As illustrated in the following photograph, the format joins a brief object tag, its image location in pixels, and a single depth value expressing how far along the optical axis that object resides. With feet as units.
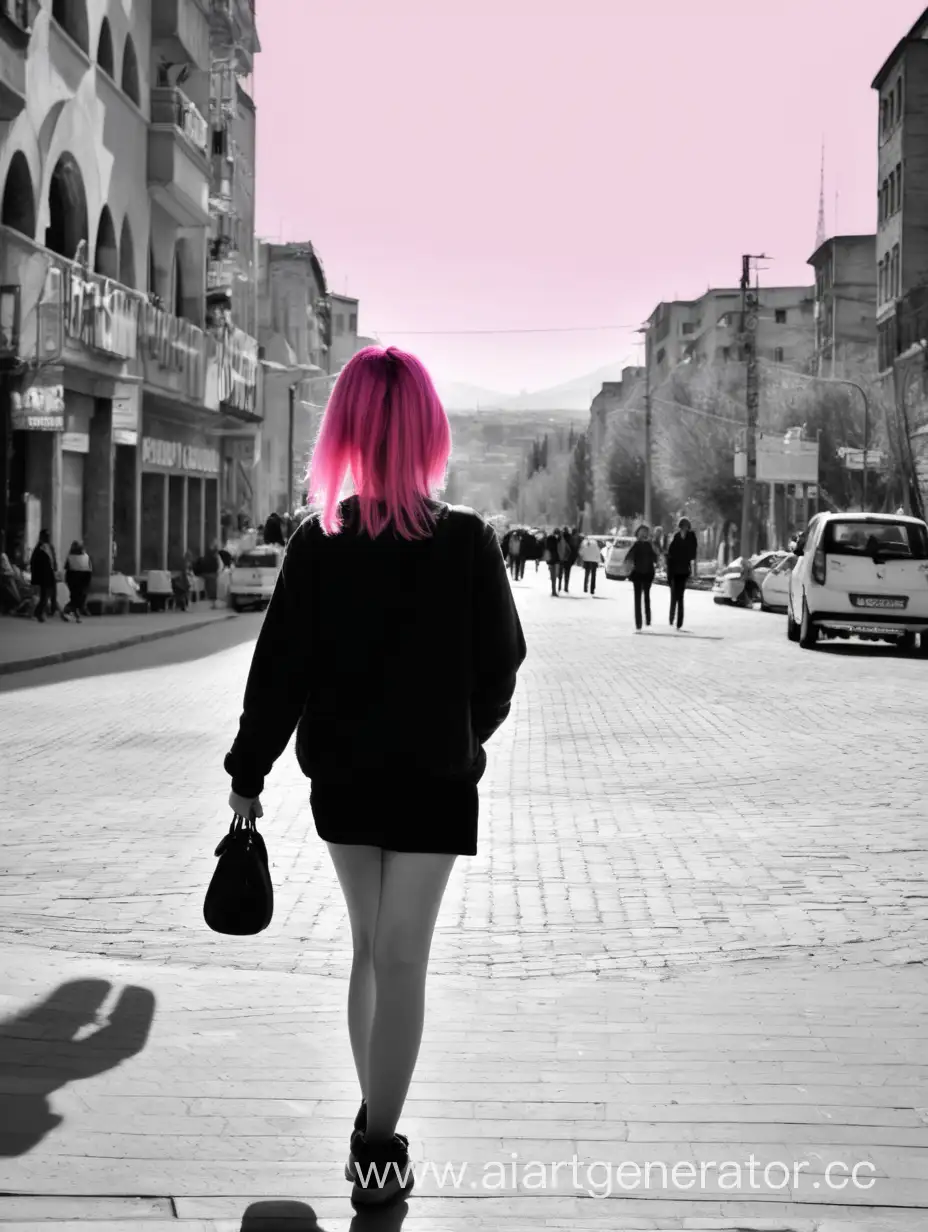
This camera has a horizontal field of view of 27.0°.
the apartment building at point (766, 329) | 447.42
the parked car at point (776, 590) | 139.44
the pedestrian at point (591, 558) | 169.78
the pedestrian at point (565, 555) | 162.09
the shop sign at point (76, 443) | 124.98
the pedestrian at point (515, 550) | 203.51
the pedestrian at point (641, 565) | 97.45
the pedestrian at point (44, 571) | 107.76
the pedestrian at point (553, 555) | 164.35
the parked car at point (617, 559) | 236.22
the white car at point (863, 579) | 87.86
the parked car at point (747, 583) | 152.97
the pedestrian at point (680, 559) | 99.30
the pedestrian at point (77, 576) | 117.08
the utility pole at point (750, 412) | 184.24
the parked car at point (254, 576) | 137.69
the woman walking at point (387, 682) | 13.19
